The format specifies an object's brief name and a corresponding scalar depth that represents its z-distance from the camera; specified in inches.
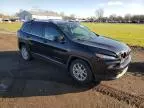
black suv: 110.3
